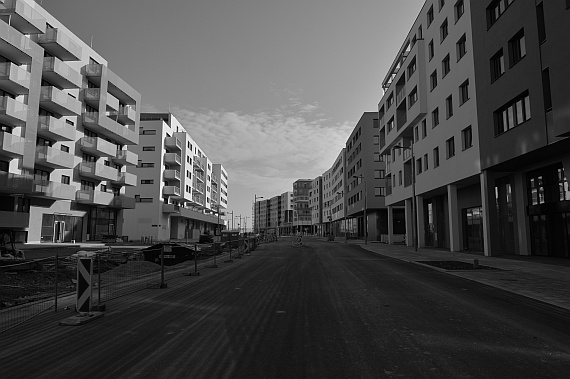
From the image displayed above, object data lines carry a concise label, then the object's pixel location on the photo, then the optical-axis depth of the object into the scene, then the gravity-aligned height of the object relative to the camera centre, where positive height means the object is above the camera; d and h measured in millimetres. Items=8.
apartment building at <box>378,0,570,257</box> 17516 +6087
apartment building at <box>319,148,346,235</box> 91200 +9565
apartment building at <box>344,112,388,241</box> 62281 +9228
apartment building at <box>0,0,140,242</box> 31297 +9443
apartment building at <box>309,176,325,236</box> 131375 +9866
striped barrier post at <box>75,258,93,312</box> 7512 -1012
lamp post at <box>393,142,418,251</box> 28616 +1157
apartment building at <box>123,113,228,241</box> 59688 +8427
